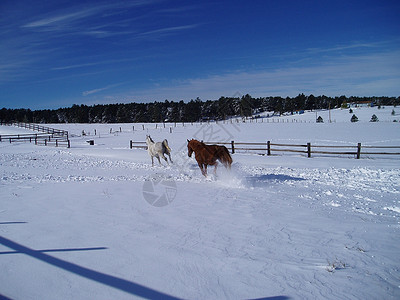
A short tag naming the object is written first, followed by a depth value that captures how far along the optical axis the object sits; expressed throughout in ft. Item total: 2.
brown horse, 34.32
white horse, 47.44
